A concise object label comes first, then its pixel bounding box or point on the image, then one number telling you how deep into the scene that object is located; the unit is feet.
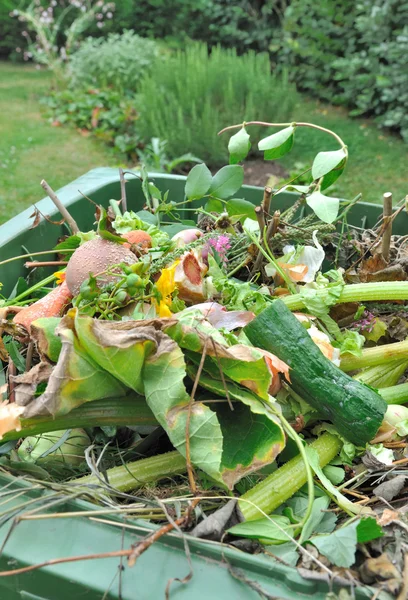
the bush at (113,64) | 20.99
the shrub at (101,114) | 18.29
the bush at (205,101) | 15.53
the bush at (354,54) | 17.47
